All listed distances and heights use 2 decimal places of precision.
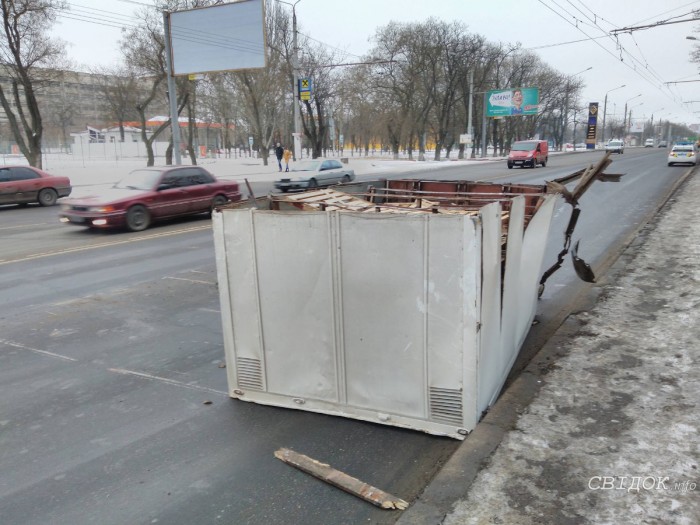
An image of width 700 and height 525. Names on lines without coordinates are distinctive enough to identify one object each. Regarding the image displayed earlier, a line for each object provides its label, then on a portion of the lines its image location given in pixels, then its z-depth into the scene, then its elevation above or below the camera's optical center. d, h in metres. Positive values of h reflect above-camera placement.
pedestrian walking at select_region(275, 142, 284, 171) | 38.42 -0.78
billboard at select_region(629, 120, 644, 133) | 134.46 +0.89
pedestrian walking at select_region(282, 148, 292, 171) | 37.94 -1.06
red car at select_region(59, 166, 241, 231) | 12.49 -1.32
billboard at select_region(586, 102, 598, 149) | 83.94 +1.78
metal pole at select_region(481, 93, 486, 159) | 61.29 -0.62
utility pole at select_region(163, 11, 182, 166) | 26.64 +2.61
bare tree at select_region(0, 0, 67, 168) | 25.08 +4.69
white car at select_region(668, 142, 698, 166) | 34.81 -1.67
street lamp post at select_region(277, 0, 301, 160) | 35.16 +2.08
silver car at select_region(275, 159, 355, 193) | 21.17 -1.42
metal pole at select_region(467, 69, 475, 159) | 53.28 +2.08
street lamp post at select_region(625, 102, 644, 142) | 132.38 +1.47
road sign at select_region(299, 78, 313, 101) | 35.66 +3.38
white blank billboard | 28.09 +5.51
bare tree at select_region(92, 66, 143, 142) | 42.28 +5.19
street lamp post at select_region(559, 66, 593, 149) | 78.71 +4.51
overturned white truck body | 3.39 -1.16
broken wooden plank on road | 2.96 -1.98
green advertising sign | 58.53 +3.57
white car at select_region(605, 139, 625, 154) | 64.86 -1.61
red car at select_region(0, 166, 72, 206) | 17.98 -1.29
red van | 36.97 -1.39
